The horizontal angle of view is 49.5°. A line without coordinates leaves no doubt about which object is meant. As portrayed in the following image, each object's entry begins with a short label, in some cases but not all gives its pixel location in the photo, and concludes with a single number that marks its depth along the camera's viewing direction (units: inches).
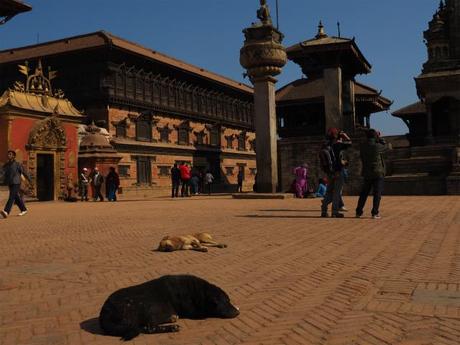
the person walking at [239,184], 1533.0
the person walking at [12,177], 518.0
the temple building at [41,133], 916.6
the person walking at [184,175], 1019.3
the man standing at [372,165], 422.3
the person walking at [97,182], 947.3
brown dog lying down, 271.1
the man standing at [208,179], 1266.7
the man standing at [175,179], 1023.6
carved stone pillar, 737.6
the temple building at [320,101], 957.8
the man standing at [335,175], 435.2
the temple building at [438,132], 785.6
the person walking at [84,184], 997.2
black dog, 136.4
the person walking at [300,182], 771.4
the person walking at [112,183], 943.0
